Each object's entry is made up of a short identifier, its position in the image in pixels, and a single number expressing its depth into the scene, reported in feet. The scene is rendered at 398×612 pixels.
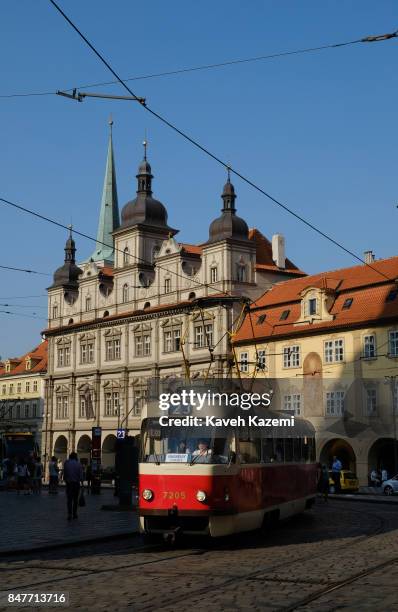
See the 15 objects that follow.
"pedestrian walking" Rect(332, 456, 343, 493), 134.96
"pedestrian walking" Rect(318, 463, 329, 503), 112.59
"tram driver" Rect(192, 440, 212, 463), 53.06
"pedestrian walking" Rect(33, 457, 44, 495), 132.16
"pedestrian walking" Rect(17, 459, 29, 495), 126.53
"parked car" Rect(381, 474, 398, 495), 136.46
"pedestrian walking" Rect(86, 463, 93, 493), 132.01
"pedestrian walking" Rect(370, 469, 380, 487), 156.77
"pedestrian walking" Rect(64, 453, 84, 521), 73.26
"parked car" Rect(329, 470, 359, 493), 144.66
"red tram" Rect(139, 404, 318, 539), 52.13
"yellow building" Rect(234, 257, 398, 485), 163.84
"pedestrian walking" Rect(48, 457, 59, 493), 124.16
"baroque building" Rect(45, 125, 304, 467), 206.18
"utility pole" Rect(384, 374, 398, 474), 157.79
